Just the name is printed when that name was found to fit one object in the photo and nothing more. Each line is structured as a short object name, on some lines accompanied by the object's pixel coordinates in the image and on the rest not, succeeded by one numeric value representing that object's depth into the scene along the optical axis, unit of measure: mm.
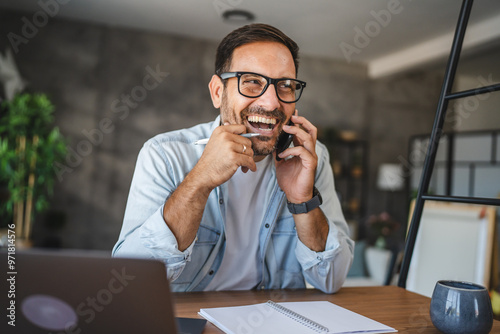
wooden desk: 799
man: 989
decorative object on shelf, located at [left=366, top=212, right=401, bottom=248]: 4672
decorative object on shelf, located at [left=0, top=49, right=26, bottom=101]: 4230
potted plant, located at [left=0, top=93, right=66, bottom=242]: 3920
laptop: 484
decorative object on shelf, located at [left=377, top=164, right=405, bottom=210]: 6195
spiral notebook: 708
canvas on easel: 2709
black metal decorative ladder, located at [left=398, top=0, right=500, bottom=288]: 976
